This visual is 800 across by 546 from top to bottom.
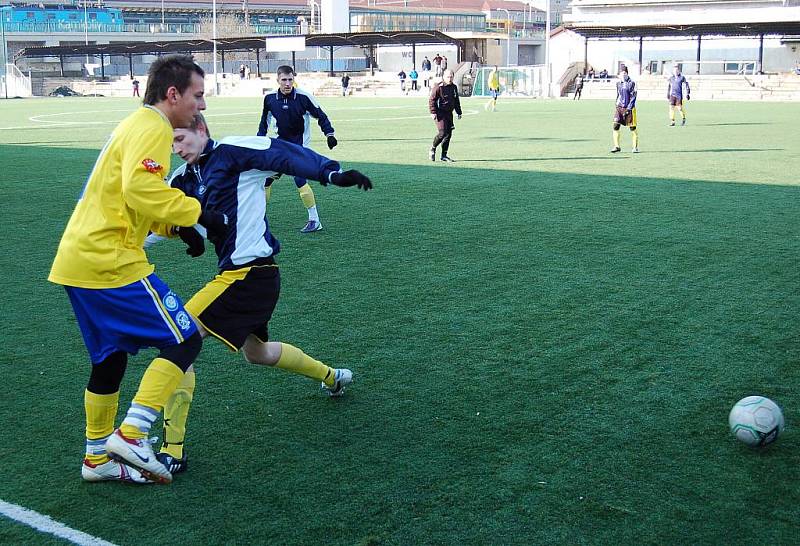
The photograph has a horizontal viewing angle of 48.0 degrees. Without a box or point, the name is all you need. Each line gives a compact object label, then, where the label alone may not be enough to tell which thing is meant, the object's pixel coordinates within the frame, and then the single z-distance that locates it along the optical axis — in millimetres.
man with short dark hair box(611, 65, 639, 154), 19094
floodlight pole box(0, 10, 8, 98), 71000
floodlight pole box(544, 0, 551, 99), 53638
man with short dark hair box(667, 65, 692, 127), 26828
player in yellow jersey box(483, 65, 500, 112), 37531
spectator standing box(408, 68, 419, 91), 56750
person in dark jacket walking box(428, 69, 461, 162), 17719
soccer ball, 4266
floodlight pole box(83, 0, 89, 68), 83875
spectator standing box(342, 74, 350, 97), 58594
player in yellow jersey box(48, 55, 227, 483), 3666
